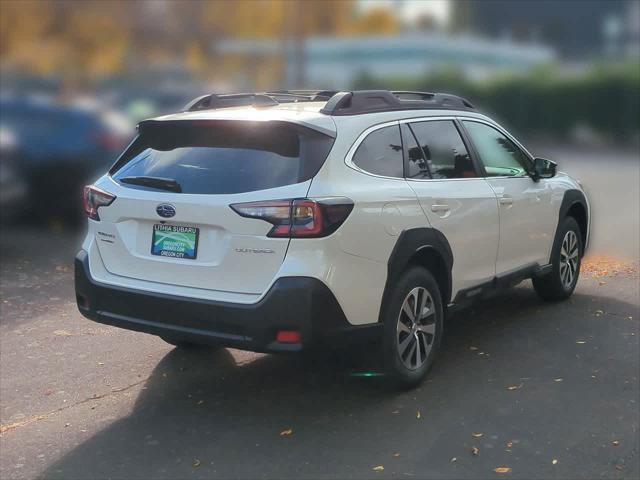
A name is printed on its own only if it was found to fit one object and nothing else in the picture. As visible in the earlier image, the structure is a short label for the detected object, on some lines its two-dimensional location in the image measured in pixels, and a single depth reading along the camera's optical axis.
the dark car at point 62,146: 11.23
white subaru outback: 4.38
